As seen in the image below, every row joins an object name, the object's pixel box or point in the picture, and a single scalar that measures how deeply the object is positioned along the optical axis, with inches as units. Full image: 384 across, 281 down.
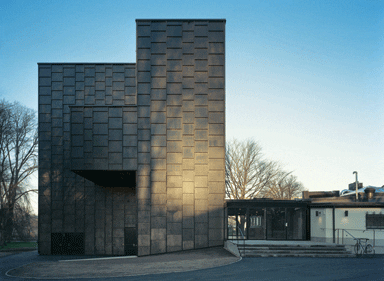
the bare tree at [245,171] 1720.0
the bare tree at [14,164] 1413.6
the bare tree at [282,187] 1846.9
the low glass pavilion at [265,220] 942.4
